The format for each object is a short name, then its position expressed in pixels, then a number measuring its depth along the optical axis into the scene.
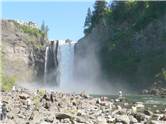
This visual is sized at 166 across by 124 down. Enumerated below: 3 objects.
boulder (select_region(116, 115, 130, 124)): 14.97
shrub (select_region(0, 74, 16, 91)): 34.27
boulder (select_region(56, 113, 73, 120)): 15.02
